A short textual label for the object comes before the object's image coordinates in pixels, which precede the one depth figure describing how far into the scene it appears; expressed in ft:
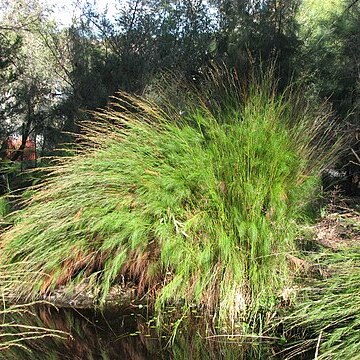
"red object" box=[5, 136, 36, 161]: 27.10
